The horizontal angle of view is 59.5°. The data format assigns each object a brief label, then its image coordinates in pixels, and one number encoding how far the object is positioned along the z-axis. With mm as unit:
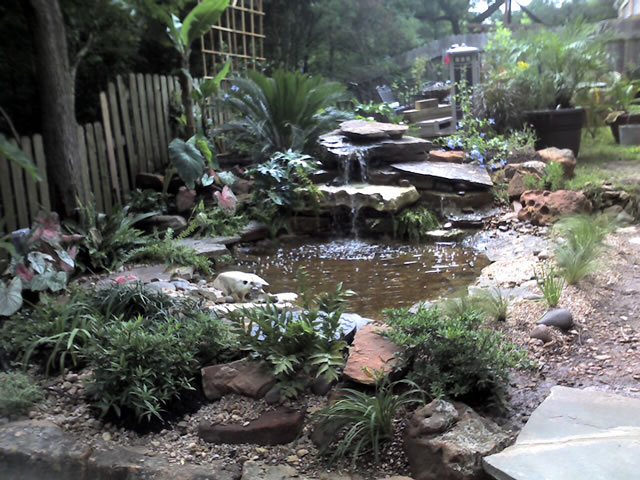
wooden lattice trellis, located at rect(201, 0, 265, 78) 8895
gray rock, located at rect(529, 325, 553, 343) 2679
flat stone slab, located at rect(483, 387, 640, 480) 1653
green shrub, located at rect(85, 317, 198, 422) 2285
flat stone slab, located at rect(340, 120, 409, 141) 6801
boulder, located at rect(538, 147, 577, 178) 6051
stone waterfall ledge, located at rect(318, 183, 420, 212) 5883
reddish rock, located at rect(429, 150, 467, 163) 6816
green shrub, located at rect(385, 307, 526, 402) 2133
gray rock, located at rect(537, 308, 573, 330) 2771
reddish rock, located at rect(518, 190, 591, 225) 5064
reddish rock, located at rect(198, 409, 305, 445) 2189
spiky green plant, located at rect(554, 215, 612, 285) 3307
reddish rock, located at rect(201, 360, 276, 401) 2379
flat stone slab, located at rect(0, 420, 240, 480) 2008
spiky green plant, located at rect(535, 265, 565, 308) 2979
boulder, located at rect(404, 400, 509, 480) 1806
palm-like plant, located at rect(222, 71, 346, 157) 7055
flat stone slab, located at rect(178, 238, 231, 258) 5156
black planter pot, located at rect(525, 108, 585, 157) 6894
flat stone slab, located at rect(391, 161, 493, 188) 6082
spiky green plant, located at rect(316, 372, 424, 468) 2029
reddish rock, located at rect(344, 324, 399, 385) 2283
